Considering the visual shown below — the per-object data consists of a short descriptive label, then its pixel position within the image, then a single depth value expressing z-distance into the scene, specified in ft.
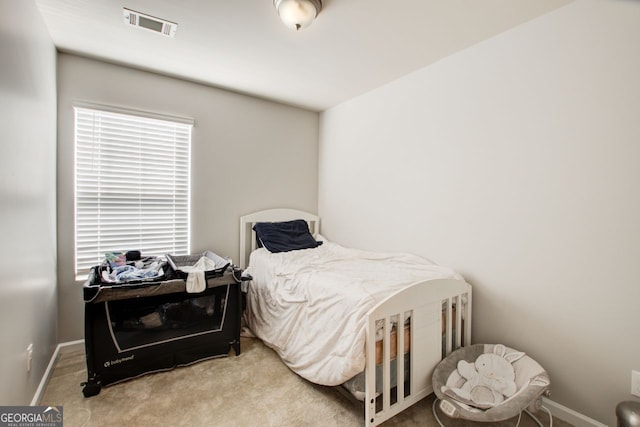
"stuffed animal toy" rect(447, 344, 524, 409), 5.51
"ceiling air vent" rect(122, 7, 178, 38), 6.14
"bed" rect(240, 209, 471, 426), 5.22
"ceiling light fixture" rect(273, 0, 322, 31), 5.42
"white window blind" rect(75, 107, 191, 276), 8.00
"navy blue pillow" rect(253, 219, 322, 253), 10.01
